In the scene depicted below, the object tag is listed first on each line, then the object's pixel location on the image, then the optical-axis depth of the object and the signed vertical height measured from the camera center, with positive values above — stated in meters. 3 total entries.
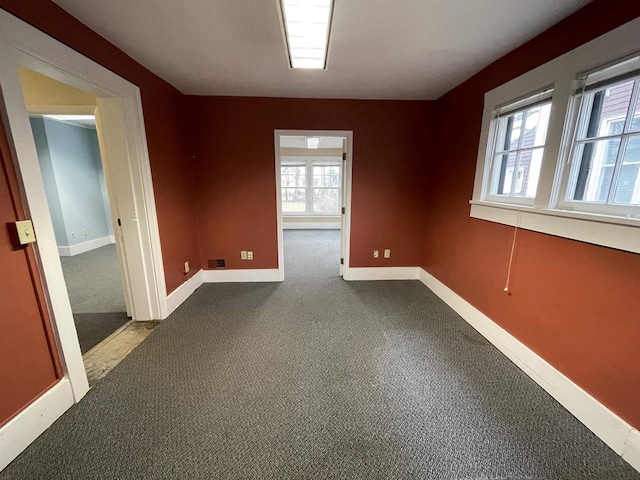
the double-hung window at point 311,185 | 7.29 +0.01
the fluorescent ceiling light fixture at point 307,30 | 1.38 +0.95
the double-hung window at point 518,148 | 1.85 +0.29
